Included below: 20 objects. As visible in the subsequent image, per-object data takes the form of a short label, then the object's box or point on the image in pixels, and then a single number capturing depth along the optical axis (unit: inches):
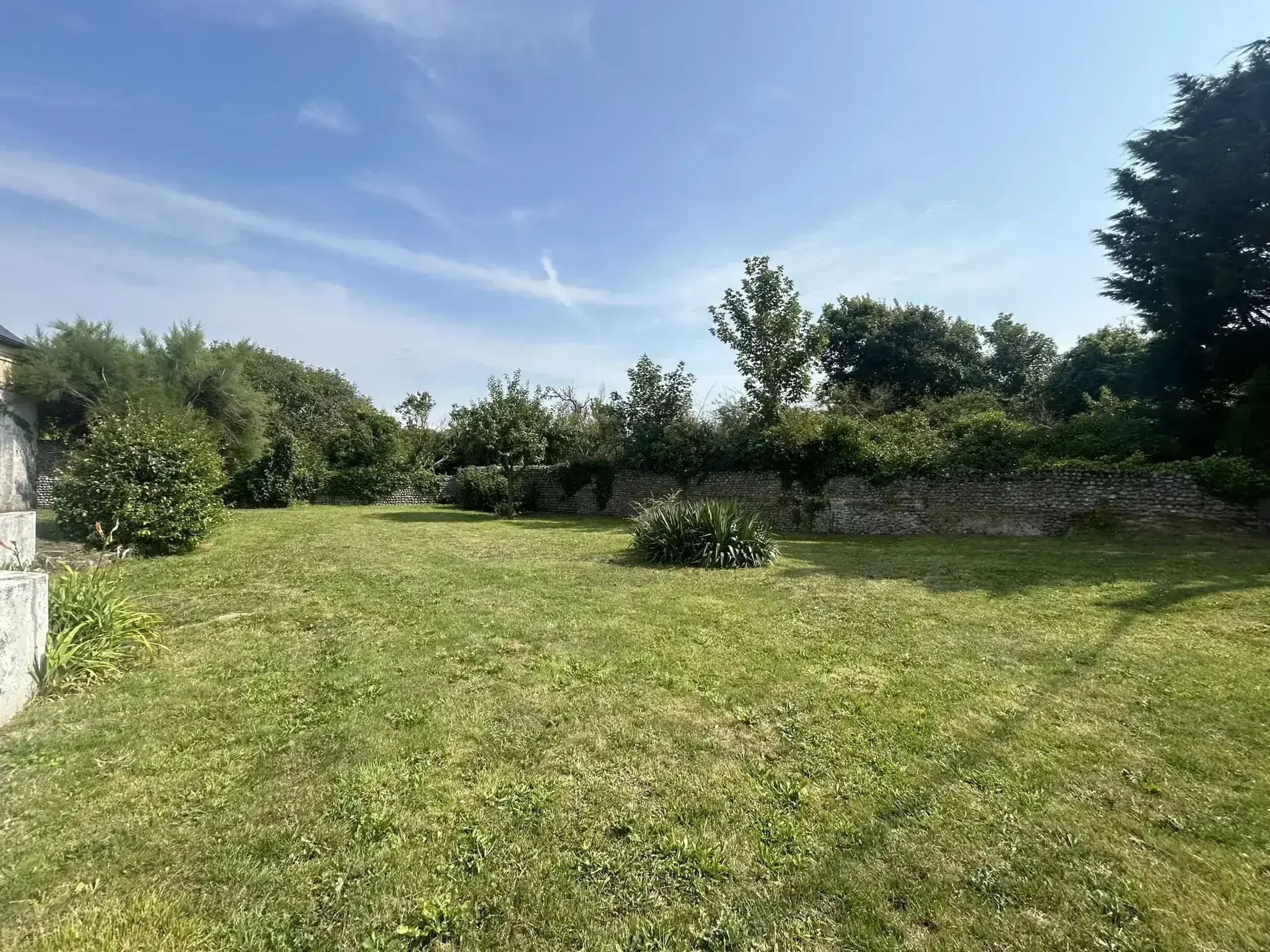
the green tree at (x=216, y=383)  762.8
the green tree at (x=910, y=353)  952.9
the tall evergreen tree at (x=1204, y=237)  484.7
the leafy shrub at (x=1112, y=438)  530.0
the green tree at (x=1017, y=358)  962.1
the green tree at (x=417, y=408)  1194.0
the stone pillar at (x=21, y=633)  126.3
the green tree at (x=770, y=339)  730.8
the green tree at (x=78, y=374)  680.4
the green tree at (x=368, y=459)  921.5
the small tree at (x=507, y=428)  706.8
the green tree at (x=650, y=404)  788.6
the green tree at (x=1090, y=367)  752.3
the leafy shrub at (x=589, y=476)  839.1
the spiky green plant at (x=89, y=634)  145.6
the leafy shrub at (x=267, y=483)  816.9
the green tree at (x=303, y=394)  1167.0
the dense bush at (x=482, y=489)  834.2
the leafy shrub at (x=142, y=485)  327.9
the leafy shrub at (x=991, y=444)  535.5
